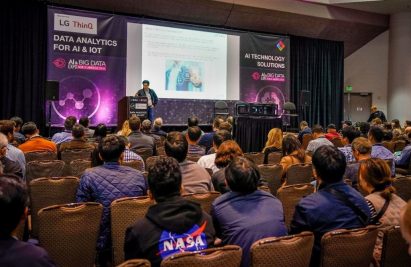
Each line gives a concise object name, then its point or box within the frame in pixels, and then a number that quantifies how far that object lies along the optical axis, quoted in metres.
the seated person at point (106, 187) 3.12
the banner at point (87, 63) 9.59
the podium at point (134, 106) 9.07
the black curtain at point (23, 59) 9.53
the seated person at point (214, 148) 4.45
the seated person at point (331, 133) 8.05
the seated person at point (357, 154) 4.13
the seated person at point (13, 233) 1.56
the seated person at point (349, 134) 5.98
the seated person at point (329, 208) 2.48
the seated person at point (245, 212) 2.32
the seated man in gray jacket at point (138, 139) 6.01
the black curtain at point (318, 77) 14.17
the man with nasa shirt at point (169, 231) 2.03
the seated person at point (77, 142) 5.54
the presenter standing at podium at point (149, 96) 9.67
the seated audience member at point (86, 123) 7.55
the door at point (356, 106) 16.27
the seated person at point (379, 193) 2.73
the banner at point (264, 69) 12.30
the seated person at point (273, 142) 5.80
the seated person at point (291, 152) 4.63
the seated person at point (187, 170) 3.51
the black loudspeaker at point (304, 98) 13.17
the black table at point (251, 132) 8.12
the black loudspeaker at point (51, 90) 8.89
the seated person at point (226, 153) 3.69
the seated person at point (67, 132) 6.91
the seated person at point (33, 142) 5.42
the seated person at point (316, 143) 6.50
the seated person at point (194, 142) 5.49
